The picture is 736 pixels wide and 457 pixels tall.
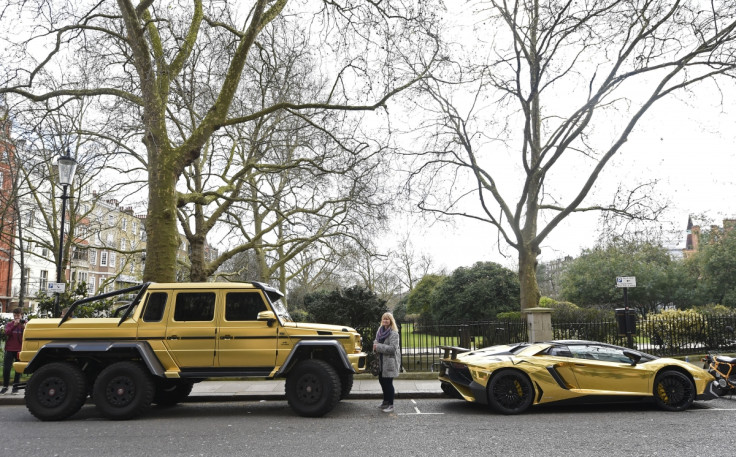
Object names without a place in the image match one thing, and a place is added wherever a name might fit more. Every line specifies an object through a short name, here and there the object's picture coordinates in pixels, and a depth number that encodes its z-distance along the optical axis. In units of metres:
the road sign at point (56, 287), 13.10
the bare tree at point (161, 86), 13.28
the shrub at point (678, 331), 17.70
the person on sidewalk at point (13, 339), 12.02
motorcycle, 10.49
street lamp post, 13.23
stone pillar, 15.14
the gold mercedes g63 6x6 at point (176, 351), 8.90
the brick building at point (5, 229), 18.71
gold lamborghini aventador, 9.29
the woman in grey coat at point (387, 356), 9.51
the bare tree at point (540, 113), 15.85
